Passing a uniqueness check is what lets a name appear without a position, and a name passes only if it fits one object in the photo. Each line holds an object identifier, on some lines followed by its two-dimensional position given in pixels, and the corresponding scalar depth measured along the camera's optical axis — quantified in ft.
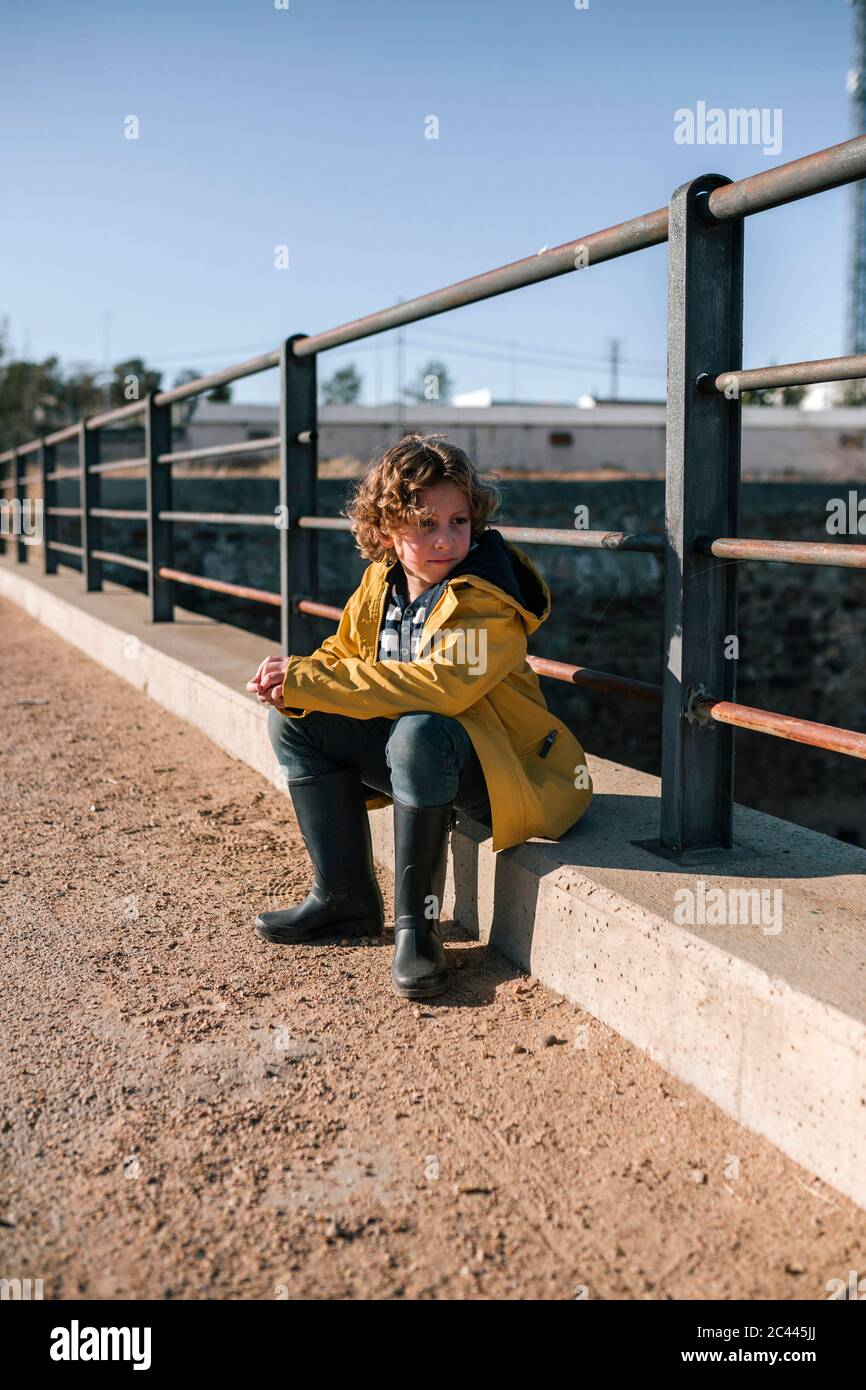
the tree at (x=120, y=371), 133.59
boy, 7.14
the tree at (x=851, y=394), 138.10
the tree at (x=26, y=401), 109.29
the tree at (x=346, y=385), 216.33
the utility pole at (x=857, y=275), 134.10
